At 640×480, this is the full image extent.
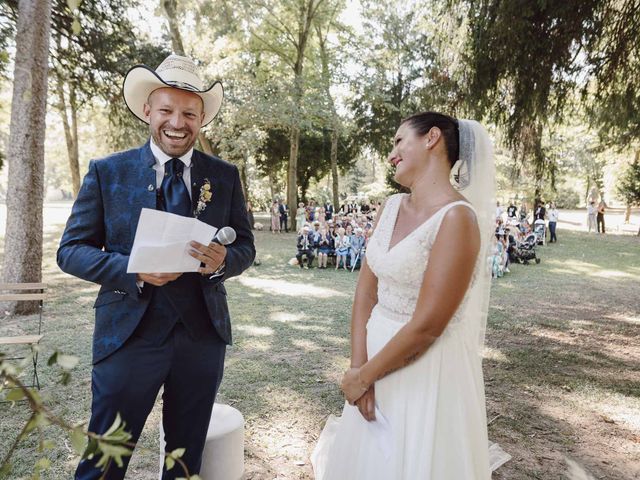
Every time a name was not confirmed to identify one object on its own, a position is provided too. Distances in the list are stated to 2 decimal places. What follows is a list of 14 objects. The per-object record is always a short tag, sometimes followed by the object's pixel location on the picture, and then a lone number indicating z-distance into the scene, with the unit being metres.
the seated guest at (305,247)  12.90
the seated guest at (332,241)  13.13
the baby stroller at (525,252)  14.37
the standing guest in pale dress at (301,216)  22.75
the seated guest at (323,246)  12.93
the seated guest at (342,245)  12.62
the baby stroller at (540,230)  18.99
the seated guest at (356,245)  12.52
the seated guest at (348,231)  12.91
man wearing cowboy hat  1.97
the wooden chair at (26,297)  4.09
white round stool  2.80
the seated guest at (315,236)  13.06
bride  1.85
